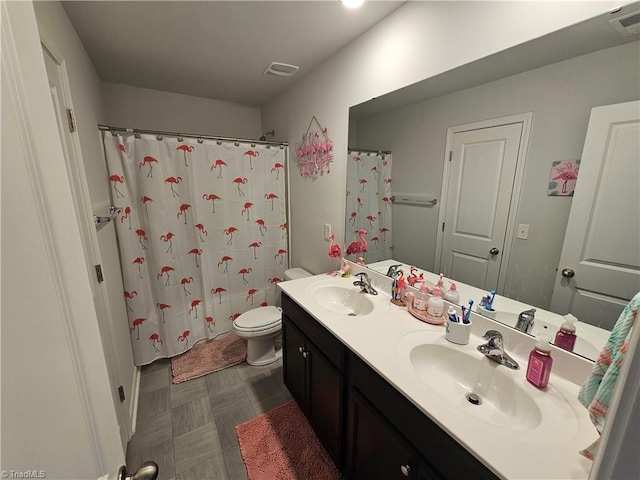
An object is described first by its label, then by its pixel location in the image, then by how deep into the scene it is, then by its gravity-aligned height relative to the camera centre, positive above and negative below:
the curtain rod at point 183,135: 1.79 +0.37
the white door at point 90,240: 1.09 -0.27
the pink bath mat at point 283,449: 1.33 -1.45
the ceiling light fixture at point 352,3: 1.18 +0.82
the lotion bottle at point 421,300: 1.27 -0.56
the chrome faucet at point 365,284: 1.56 -0.61
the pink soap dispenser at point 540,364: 0.81 -0.55
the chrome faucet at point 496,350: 0.93 -0.60
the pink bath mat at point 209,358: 2.07 -1.46
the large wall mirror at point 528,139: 0.80 +0.18
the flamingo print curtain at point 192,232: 1.95 -0.41
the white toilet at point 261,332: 2.02 -1.13
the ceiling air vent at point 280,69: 1.88 +0.84
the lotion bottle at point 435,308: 1.20 -0.56
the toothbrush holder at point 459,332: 1.04 -0.58
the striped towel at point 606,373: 0.53 -0.40
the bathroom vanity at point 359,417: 0.76 -0.87
